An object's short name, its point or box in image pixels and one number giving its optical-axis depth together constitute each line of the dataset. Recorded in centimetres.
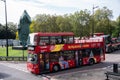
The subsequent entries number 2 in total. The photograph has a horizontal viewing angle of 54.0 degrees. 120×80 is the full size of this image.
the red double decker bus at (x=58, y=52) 1168
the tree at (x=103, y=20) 3159
